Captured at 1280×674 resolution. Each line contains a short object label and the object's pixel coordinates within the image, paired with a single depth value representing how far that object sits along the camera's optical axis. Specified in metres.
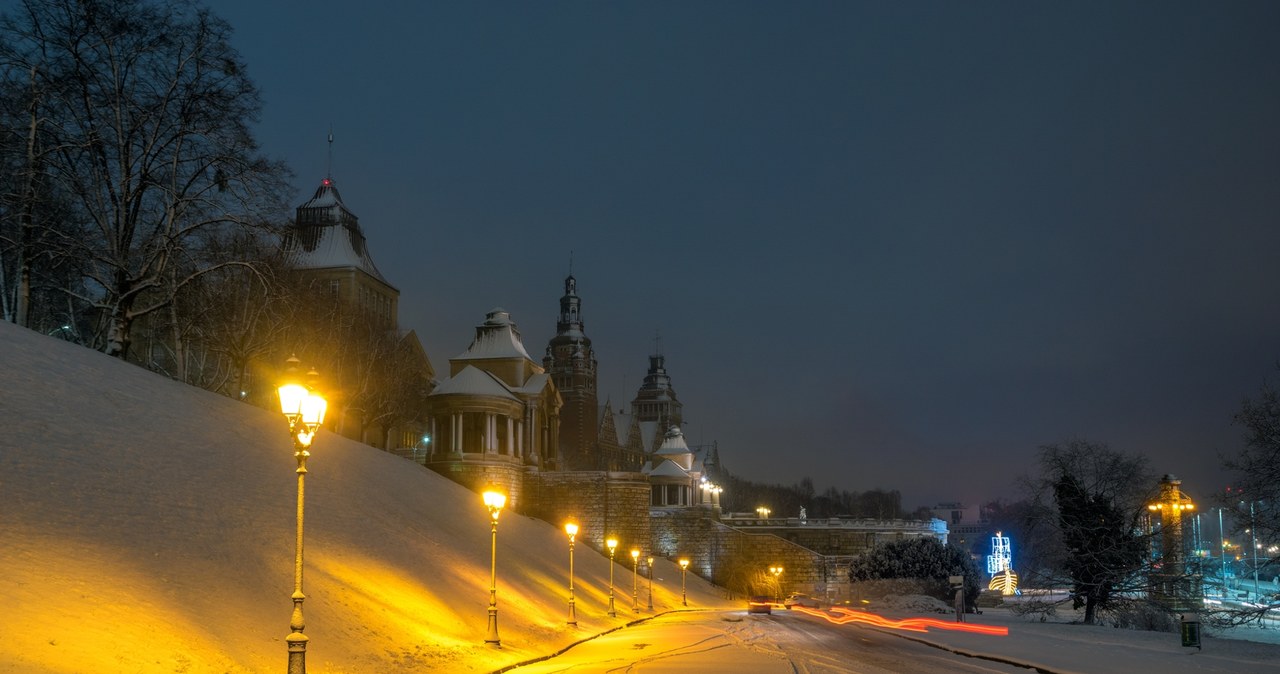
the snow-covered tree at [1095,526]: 37.91
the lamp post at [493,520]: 22.14
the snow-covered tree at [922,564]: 61.97
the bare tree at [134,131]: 28.75
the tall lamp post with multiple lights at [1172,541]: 36.50
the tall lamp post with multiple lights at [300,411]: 13.42
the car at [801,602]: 57.31
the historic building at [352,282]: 64.06
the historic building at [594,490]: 58.56
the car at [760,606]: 45.97
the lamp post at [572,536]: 29.53
